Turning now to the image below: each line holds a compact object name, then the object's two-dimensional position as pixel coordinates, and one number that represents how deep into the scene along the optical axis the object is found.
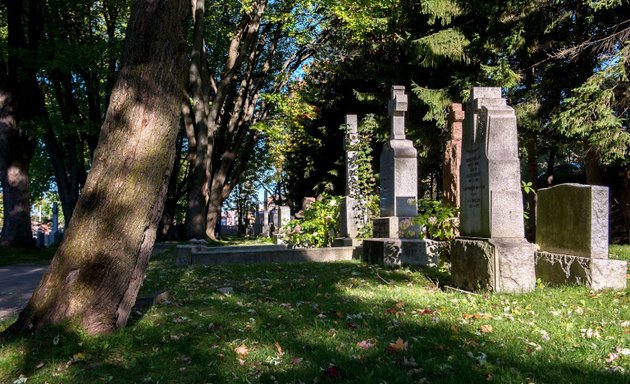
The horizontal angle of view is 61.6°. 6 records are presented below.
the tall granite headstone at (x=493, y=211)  6.59
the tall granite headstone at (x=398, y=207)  10.18
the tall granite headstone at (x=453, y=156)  12.59
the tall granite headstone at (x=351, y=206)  13.70
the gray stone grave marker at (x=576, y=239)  6.60
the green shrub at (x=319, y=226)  14.89
